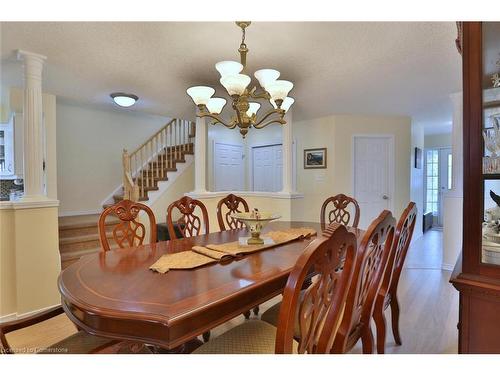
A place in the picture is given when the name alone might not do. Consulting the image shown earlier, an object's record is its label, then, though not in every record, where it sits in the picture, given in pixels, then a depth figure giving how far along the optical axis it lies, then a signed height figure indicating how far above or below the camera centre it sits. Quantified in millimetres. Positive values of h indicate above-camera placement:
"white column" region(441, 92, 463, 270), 3582 -262
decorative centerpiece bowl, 1886 -253
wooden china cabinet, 1054 -16
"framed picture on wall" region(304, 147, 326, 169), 4879 +419
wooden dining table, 937 -409
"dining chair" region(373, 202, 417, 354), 1525 -511
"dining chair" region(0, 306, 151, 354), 1119 -674
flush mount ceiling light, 3492 +1024
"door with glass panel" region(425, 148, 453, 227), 6664 +84
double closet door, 5711 +312
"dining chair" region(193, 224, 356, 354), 789 -334
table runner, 1434 -389
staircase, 3953 +191
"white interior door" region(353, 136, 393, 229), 4863 +107
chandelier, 1896 +646
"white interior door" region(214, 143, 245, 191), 5832 +325
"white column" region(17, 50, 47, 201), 2447 +502
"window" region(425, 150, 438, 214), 6824 +44
